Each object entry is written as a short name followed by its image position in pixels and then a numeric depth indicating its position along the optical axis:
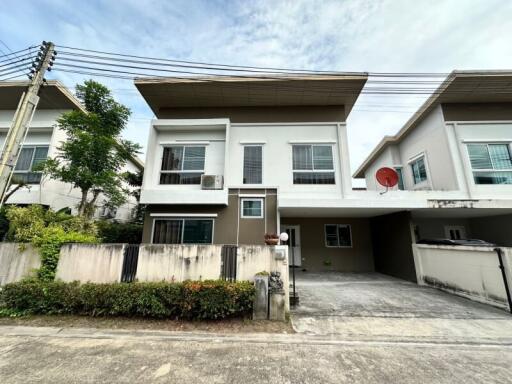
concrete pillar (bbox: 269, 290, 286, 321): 4.18
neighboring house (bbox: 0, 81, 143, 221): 8.87
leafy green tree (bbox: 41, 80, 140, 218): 7.30
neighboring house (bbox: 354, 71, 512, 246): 7.73
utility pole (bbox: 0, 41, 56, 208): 5.10
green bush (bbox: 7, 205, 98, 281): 4.82
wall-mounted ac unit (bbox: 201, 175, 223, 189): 8.23
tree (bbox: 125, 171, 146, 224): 10.09
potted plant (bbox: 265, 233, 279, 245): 5.29
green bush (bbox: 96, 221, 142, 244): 8.30
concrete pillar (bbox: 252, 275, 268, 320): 4.19
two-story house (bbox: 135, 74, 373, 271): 7.82
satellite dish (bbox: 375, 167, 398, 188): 7.92
